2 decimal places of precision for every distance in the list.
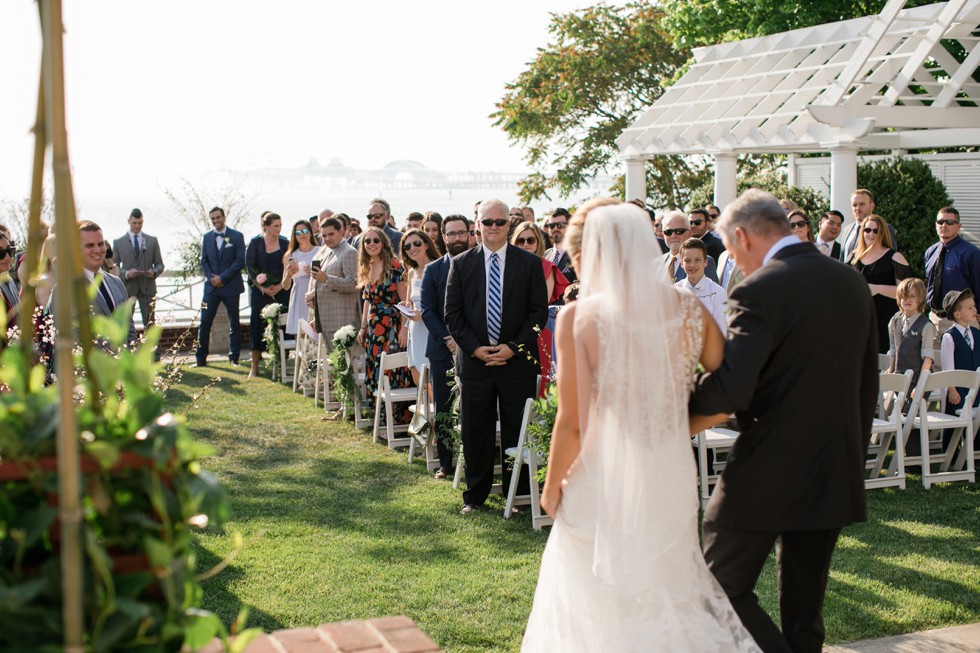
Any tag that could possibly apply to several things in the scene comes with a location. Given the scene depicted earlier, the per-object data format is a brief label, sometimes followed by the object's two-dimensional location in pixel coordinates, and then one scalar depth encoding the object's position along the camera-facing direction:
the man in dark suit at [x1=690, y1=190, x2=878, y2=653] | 3.89
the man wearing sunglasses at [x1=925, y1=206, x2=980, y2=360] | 10.19
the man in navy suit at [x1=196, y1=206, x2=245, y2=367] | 15.51
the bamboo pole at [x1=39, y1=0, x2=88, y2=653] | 1.79
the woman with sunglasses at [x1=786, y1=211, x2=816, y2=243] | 10.15
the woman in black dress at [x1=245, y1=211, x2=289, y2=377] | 14.98
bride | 3.89
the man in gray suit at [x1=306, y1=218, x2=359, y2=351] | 11.76
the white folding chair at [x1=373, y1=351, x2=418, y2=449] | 9.77
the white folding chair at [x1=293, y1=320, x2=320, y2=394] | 12.71
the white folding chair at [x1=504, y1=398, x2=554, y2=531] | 7.25
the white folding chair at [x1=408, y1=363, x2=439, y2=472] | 9.20
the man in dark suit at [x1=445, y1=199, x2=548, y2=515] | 7.79
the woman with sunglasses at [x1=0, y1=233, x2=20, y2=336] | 7.54
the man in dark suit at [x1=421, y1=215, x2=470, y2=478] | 8.55
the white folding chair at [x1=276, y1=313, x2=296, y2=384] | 14.19
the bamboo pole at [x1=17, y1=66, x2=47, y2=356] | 2.03
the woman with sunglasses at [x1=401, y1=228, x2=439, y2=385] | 9.59
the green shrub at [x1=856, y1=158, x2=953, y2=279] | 17.06
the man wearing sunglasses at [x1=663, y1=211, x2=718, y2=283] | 9.20
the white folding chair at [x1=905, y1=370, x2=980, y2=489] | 8.20
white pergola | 16.28
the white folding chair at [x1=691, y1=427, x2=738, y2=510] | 7.52
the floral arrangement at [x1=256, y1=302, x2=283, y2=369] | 14.10
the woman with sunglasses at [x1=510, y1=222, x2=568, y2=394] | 9.17
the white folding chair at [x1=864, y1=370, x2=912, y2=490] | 8.18
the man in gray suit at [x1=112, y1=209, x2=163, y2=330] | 15.76
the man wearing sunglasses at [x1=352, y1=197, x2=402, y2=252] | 13.44
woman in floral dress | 10.52
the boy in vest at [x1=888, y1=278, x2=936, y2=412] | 8.77
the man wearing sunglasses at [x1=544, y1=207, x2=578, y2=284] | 10.77
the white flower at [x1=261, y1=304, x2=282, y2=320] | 14.08
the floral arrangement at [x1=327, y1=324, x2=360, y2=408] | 11.05
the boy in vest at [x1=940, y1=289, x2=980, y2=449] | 8.73
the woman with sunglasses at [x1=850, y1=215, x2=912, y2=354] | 10.02
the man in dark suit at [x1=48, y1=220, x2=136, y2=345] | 6.86
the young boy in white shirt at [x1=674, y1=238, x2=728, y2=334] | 8.15
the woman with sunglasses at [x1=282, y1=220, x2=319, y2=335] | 13.41
